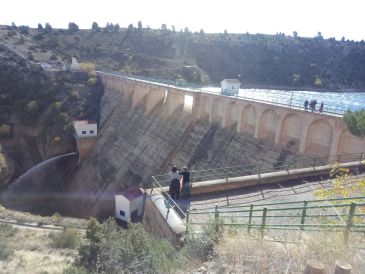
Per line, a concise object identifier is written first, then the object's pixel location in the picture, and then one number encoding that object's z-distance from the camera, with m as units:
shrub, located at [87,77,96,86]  58.42
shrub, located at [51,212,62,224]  26.55
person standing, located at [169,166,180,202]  12.34
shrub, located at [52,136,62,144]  46.44
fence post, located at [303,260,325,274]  5.20
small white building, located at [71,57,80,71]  62.88
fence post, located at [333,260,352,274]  4.99
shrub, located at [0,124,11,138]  46.31
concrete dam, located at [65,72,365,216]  20.19
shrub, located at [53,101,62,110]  51.56
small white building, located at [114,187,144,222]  26.14
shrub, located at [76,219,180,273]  8.65
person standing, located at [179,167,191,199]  12.45
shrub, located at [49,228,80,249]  20.56
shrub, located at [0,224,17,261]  17.91
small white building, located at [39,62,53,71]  60.53
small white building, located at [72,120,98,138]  44.78
